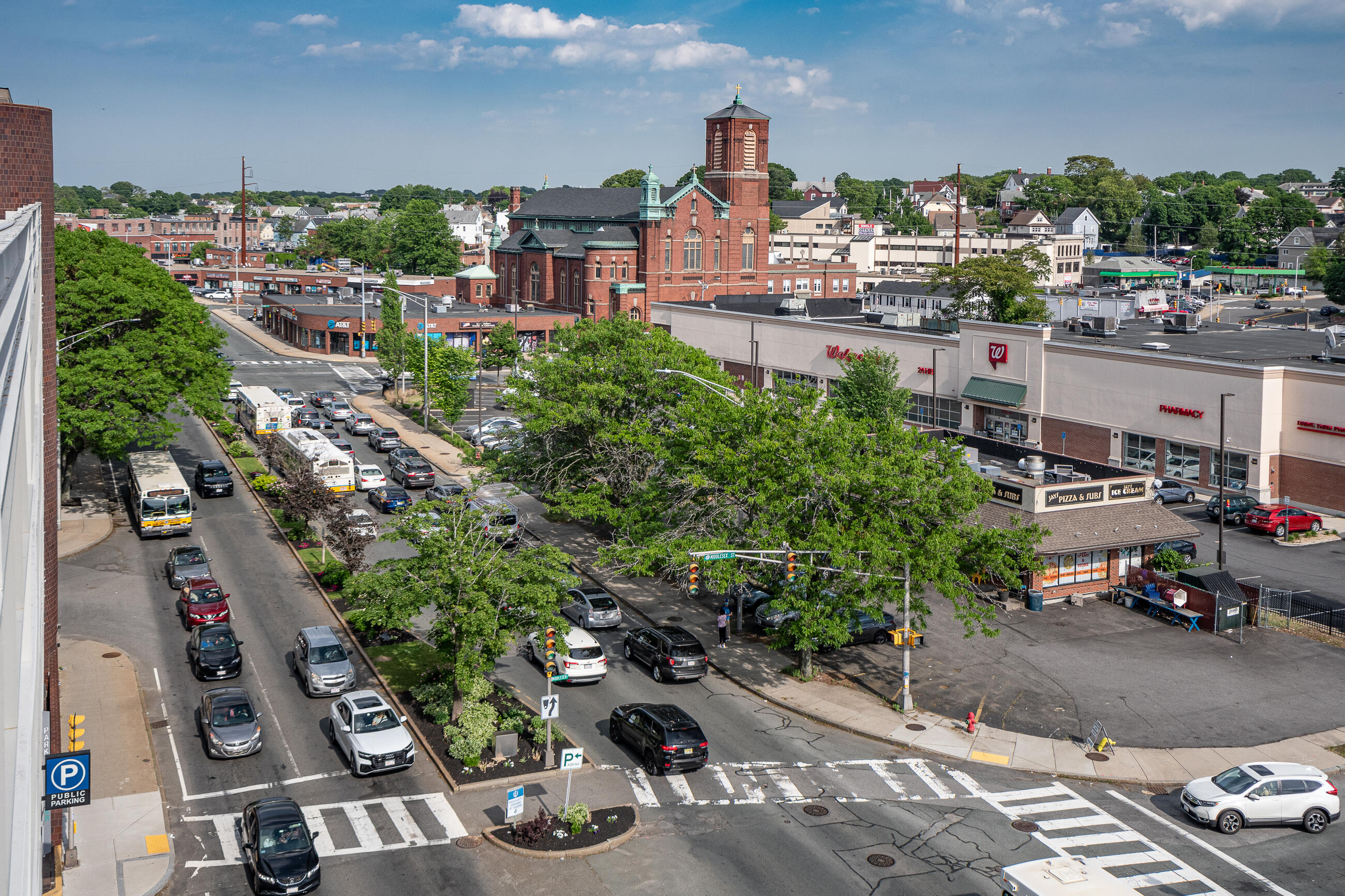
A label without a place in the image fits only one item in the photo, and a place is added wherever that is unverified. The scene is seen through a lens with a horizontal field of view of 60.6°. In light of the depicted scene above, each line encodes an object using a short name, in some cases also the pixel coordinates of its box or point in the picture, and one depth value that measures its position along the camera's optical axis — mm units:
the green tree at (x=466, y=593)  29422
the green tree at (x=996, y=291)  90750
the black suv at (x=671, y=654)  34469
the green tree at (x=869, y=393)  60656
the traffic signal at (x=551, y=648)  29323
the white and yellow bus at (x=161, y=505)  49031
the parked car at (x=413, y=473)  59250
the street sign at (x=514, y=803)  24641
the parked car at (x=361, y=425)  73875
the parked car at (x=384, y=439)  68938
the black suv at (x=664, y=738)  28250
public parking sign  20922
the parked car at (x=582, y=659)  34406
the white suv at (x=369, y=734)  27984
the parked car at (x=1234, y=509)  54188
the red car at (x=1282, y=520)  51750
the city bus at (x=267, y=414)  67625
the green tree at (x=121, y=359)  49969
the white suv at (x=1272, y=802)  25969
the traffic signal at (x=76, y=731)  23864
